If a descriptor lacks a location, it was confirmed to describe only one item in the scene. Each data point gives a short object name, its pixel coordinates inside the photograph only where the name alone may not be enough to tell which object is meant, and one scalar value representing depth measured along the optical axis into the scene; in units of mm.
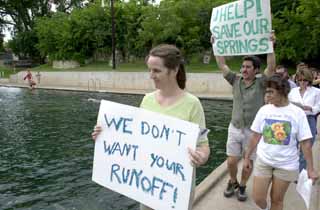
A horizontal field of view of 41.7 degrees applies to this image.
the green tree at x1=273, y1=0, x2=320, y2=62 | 22875
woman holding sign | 2805
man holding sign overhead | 4848
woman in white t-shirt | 3863
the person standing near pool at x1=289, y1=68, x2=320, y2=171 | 5398
